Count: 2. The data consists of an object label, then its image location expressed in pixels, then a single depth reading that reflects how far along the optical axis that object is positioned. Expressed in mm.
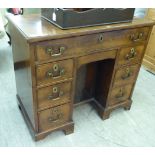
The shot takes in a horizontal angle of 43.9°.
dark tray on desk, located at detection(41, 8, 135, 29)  1026
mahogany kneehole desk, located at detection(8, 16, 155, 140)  1025
